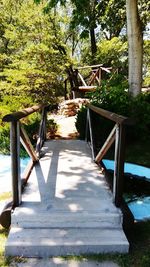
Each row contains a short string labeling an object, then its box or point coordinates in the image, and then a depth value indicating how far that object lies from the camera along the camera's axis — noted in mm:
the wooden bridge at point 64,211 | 1762
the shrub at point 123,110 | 4478
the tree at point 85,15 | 4838
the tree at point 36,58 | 7225
